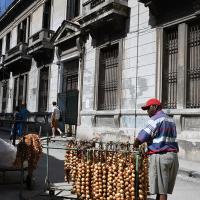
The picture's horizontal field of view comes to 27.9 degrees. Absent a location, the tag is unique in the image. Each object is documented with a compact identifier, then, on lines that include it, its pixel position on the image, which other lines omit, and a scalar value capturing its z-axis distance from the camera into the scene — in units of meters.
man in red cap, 5.01
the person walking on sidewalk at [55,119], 17.06
